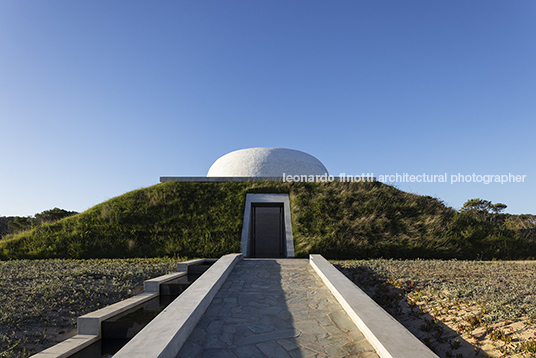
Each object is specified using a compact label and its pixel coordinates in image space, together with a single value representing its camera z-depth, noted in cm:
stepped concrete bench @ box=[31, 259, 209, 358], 394
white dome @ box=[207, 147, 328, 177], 2189
